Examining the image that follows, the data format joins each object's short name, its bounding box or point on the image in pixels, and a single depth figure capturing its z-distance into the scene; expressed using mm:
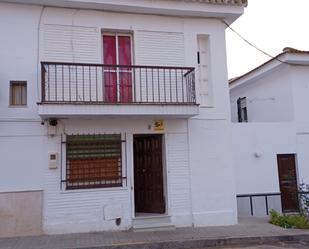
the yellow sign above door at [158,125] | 10414
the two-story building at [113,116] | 9469
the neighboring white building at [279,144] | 12273
